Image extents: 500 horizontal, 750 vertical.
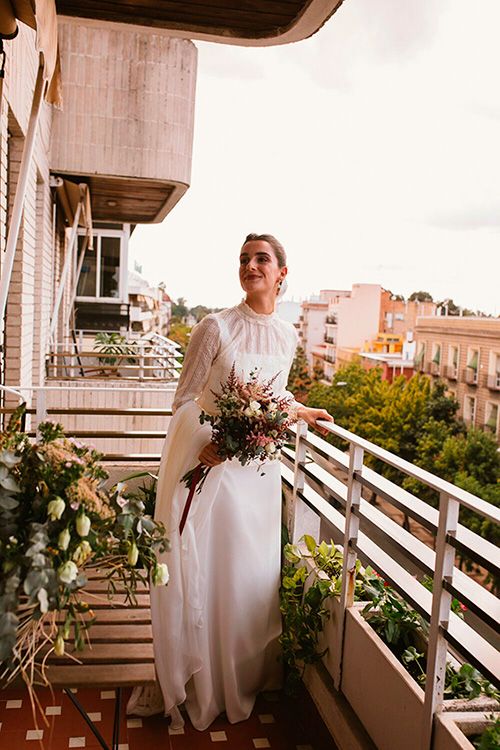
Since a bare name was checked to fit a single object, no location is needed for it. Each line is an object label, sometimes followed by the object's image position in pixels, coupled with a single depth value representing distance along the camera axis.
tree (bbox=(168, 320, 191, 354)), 91.62
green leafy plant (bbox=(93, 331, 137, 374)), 11.45
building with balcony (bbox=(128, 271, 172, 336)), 42.98
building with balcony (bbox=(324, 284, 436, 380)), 96.99
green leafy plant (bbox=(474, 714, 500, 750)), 1.98
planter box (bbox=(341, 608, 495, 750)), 2.39
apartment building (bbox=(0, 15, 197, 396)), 9.36
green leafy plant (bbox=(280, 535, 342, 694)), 3.35
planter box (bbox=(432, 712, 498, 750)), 2.16
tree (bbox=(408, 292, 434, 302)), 110.94
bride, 3.24
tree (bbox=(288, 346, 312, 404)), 82.31
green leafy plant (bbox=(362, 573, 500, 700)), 2.39
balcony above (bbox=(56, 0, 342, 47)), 3.45
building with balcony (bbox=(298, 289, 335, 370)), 122.00
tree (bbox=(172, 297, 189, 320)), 116.75
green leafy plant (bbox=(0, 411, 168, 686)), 1.64
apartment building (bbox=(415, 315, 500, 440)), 58.78
